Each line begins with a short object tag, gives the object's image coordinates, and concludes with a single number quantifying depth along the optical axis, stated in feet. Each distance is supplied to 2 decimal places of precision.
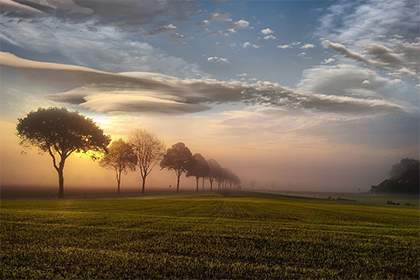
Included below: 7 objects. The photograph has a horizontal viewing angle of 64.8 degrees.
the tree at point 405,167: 623.61
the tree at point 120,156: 335.26
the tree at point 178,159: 401.90
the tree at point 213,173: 599.37
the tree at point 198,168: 429.38
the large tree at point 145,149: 343.67
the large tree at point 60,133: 221.87
